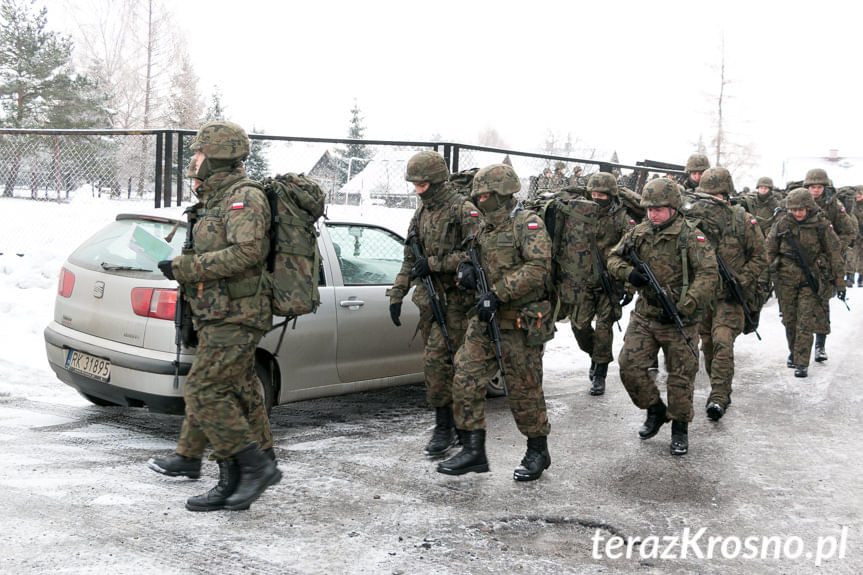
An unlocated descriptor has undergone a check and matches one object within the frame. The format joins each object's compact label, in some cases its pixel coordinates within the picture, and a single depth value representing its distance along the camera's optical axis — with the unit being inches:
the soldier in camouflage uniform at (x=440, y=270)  211.6
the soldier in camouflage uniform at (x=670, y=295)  217.8
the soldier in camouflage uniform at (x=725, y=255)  261.3
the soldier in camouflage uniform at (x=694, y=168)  341.4
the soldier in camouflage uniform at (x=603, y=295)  289.6
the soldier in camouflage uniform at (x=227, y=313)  157.5
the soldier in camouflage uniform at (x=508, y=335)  186.7
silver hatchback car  190.9
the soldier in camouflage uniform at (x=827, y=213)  343.9
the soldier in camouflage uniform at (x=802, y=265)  331.3
